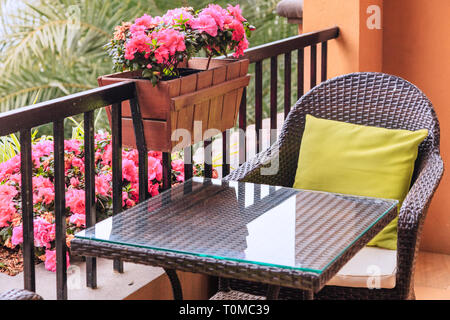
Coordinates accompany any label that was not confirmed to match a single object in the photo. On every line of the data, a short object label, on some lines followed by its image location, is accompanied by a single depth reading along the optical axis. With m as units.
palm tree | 6.94
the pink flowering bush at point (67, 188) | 2.37
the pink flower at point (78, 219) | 2.39
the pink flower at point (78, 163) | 2.73
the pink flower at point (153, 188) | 2.65
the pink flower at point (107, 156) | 2.76
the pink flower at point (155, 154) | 2.92
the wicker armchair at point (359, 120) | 2.16
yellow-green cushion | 2.42
